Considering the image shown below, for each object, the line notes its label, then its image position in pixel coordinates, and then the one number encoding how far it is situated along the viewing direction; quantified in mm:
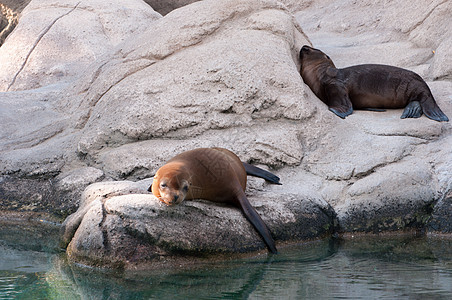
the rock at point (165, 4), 27922
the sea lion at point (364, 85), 13703
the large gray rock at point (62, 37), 19281
